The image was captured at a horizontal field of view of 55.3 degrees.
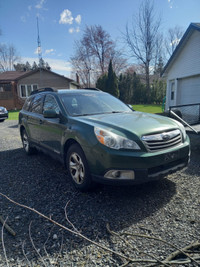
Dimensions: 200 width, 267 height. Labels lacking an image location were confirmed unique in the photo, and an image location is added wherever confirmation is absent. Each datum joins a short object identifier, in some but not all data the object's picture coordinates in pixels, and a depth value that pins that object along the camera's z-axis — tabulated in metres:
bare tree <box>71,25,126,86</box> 36.97
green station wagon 2.66
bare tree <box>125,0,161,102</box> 27.59
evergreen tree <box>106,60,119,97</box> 24.55
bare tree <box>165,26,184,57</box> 39.31
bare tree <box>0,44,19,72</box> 47.88
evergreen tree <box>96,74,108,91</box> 25.25
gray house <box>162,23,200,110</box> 11.16
